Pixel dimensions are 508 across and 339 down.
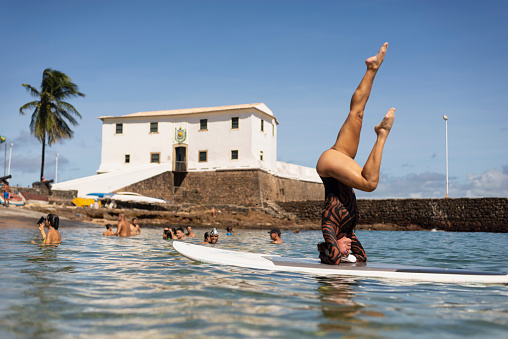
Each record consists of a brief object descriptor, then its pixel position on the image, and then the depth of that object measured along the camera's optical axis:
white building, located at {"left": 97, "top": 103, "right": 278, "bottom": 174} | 38.41
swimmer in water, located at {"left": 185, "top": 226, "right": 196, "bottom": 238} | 17.11
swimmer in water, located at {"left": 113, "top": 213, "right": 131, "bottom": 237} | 15.30
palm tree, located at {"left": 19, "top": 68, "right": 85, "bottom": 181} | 38.03
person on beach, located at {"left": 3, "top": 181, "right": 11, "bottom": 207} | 24.56
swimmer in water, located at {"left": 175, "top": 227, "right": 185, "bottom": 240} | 14.50
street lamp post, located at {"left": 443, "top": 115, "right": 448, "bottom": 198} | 33.81
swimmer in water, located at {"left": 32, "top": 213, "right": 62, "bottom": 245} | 10.00
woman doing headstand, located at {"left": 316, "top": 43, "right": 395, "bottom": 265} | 5.02
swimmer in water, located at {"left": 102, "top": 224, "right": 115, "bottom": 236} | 15.44
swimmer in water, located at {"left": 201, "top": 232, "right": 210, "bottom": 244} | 13.60
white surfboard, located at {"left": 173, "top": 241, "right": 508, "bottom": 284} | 5.34
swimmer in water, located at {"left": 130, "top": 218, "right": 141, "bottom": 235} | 16.84
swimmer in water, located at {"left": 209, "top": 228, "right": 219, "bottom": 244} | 13.30
